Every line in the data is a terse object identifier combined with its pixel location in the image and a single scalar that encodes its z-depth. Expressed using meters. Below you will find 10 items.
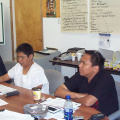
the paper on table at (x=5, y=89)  2.18
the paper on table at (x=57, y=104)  1.60
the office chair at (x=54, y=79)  2.44
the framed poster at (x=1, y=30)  5.14
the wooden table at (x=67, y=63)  3.45
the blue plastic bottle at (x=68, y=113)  1.51
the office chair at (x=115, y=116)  1.81
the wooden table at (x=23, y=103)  1.65
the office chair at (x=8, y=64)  3.23
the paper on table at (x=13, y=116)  1.52
